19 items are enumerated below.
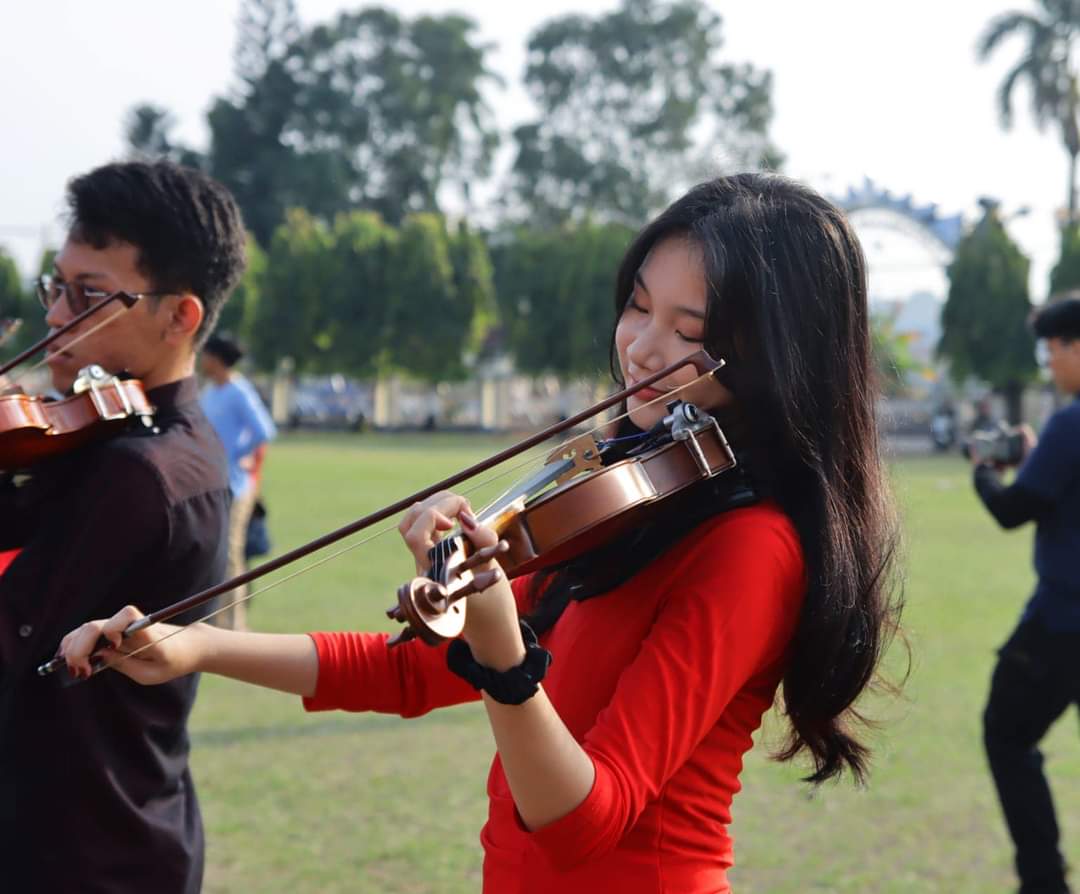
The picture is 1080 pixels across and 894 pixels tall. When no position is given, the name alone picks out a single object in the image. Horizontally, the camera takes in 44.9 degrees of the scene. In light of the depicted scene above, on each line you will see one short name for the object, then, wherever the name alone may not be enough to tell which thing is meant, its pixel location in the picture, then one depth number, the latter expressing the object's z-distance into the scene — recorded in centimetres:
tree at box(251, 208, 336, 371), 4691
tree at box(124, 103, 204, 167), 6700
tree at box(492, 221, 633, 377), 4434
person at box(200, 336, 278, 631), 757
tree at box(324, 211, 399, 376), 4691
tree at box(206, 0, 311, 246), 5897
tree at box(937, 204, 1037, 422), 3838
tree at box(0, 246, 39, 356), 4297
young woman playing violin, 164
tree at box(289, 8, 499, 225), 5628
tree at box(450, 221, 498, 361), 4691
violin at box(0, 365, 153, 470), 230
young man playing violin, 215
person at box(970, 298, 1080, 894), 407
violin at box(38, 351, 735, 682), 164
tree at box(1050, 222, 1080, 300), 3806
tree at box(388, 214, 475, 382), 4656
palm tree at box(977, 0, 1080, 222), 3956
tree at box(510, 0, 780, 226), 5181
